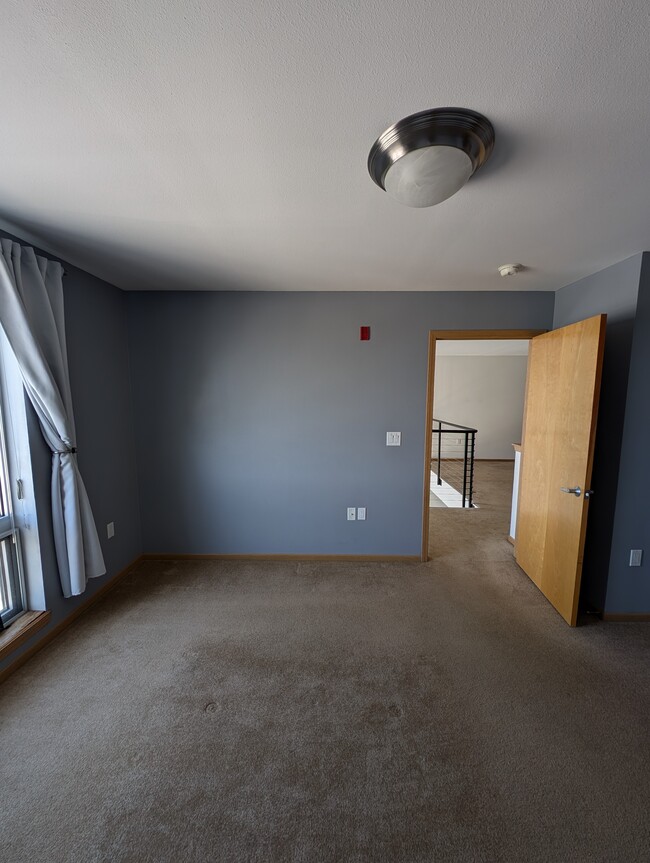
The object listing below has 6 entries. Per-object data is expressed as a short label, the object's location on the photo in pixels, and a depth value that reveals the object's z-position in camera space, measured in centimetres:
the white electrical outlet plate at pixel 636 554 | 221
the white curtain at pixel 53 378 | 175
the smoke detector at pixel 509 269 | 220
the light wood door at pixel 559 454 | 207
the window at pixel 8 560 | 190
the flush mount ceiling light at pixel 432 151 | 101
